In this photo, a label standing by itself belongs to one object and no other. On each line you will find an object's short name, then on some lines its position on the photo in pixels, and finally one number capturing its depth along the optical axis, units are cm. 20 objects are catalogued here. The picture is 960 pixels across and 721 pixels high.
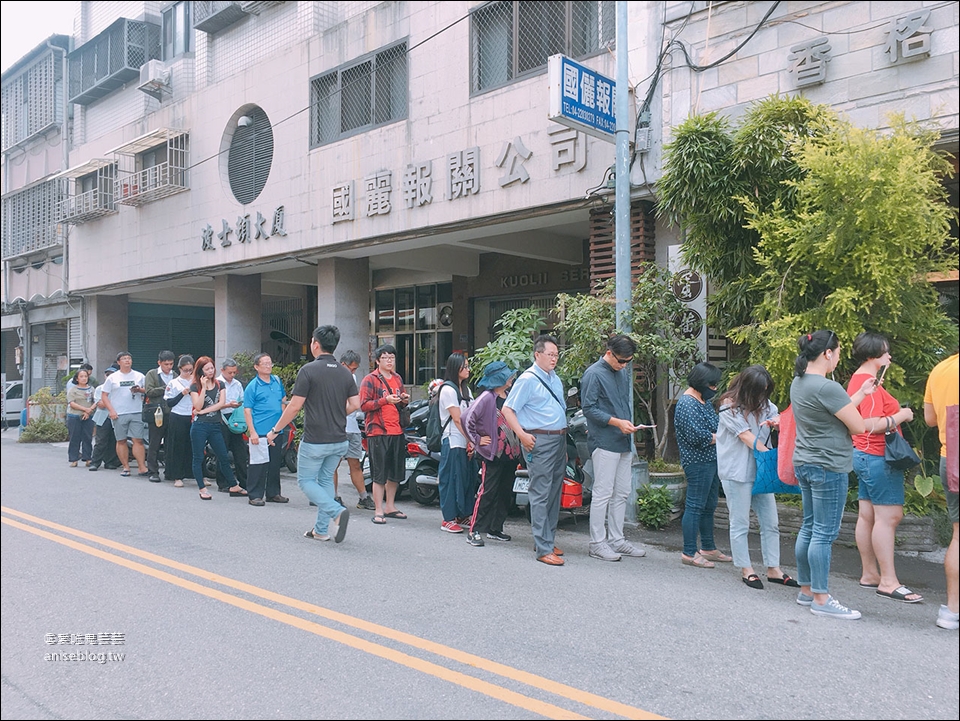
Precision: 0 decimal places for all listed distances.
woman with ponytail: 505
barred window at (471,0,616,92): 1060
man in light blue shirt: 661
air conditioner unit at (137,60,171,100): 1911
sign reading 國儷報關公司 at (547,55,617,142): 845
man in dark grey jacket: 659
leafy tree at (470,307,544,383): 1023
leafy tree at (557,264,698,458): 873
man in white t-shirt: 1164
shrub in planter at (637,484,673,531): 805
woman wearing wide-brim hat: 732
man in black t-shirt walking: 712
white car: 2369
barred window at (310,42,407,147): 1333
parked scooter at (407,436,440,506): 955
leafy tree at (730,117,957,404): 659
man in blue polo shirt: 904
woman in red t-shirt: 546
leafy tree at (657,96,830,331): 755
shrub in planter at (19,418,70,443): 1856
